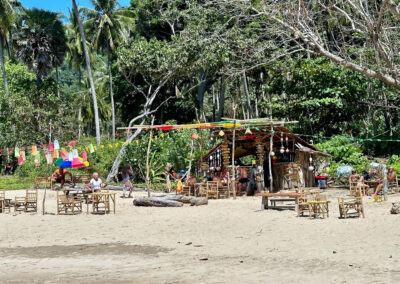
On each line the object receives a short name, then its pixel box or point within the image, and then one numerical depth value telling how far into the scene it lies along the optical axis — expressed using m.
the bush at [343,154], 23.22
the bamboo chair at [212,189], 18.90
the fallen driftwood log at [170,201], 16.19
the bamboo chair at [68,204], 14.41
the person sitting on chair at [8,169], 32.97
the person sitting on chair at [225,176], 19.45
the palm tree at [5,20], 32.72
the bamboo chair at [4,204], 15.55
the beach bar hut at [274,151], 20.36
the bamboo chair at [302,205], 12.79
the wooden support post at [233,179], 18.66
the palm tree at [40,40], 34.94
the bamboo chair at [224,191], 19.20
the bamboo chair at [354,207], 12.10
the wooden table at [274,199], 13.80
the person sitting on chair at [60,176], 17.53
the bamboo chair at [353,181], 17.72
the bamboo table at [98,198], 14.25
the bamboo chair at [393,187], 18.74
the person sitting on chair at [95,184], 15.48
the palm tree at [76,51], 35.56
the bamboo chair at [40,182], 23.61
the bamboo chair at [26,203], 15.48
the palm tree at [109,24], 32.81
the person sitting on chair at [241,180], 20.52
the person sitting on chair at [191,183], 19.17
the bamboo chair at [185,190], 19.41
